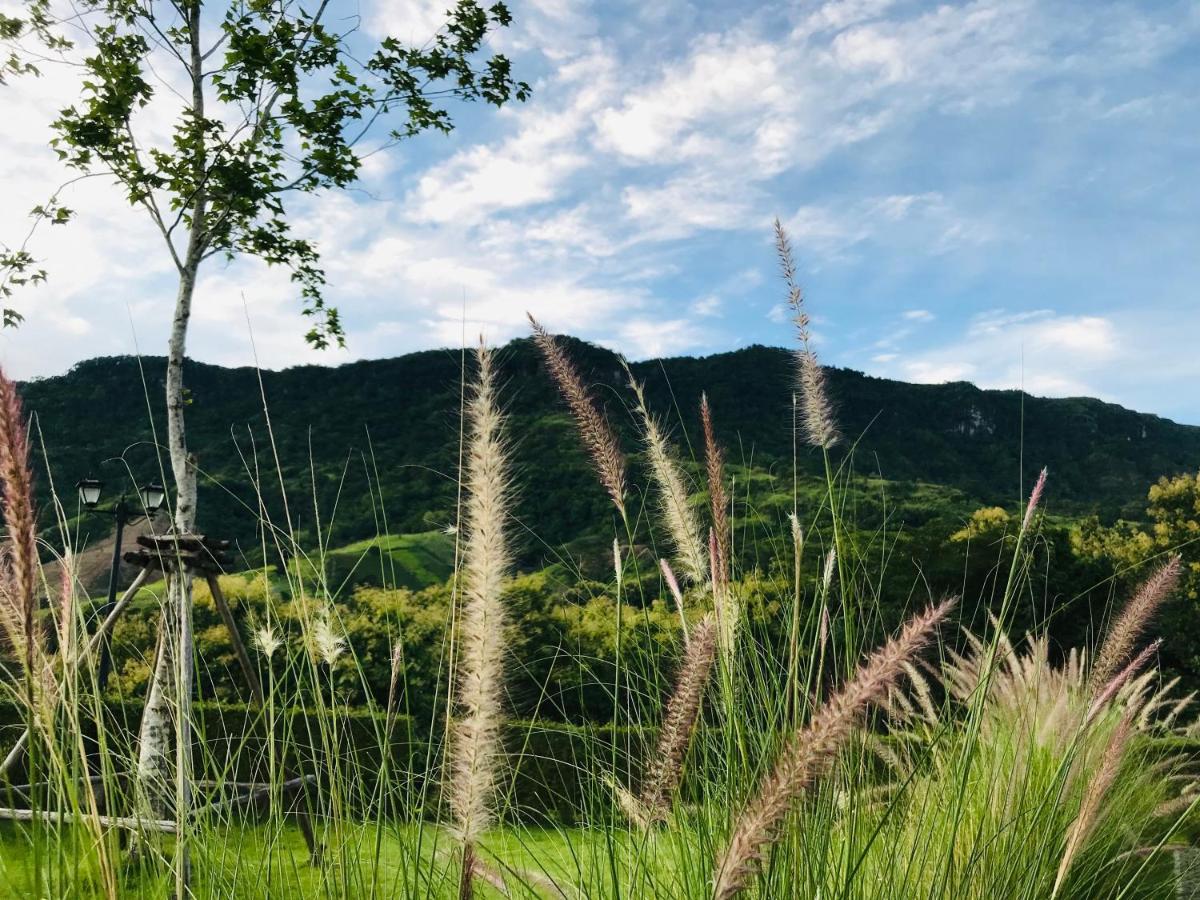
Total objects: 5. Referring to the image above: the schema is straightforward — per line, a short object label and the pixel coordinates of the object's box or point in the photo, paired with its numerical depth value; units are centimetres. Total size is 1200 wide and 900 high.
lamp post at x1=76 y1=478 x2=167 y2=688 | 771
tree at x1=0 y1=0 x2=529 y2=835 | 905
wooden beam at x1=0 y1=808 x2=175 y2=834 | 168
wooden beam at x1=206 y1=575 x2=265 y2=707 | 324
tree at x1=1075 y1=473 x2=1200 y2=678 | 2005
